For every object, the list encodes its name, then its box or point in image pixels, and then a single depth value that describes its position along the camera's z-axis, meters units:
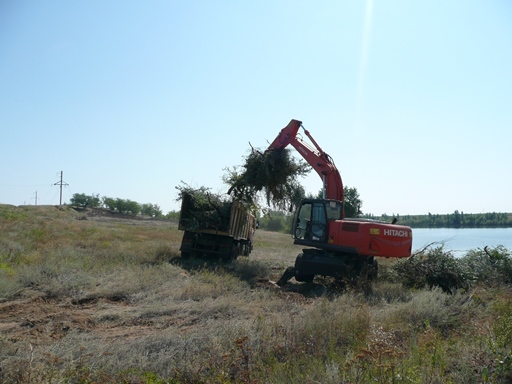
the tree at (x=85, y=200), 75.50
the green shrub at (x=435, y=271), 12.09
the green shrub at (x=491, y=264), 13.00
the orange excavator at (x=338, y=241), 12.38
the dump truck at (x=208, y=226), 15.78
